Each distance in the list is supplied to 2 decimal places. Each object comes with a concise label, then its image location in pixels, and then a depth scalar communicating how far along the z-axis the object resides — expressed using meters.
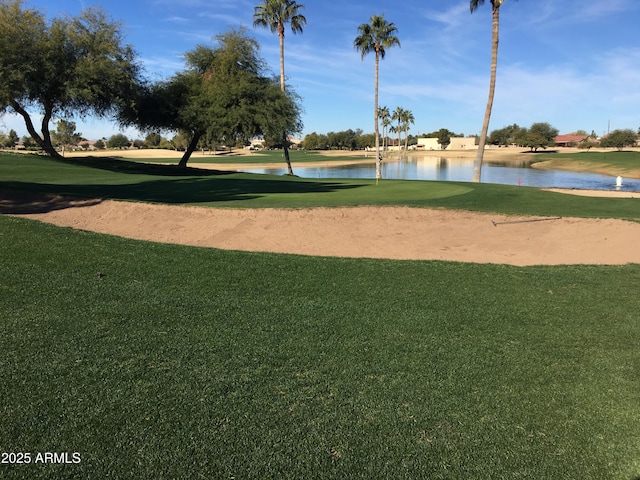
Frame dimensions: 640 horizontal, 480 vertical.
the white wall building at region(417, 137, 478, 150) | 194.88
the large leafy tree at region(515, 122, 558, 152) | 132.25
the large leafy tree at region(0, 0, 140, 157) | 31.66
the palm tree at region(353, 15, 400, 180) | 44.78
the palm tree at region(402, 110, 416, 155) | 135.59
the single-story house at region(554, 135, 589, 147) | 168.95
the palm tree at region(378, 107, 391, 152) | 118.06
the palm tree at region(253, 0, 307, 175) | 45.03
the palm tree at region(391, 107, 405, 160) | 130.12
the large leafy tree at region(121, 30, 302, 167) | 35.75
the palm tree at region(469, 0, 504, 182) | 30.28
